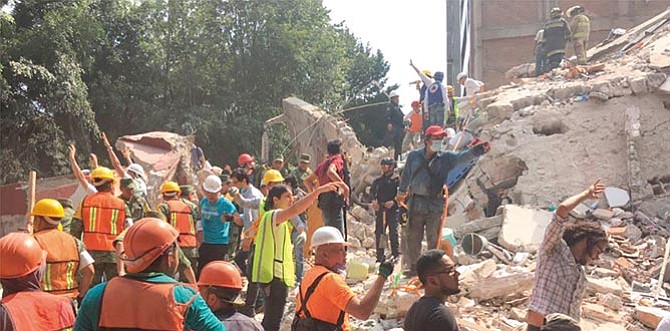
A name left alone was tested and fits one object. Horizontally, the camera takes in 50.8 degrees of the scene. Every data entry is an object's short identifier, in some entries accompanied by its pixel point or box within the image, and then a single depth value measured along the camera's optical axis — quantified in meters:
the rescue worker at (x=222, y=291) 3.41
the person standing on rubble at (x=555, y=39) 14.35
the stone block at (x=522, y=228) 8.91
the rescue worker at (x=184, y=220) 6.86
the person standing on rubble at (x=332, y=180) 7.43
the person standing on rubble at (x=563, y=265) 4.37
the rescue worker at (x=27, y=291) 3.18
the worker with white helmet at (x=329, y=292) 3.58
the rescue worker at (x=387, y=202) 8.91
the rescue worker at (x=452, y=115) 12.96
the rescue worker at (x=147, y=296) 2.74
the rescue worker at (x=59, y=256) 4.60
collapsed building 7.32
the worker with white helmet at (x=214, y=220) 7.43
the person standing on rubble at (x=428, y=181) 6.94
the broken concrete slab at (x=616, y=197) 10.39
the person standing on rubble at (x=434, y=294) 3.41
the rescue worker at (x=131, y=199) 6.69
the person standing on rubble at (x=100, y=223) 6.09
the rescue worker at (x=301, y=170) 9.30
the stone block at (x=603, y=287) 7.52
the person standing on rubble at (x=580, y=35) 14.50
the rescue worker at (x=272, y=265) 5.54
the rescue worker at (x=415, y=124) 14.07
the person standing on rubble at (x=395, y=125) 14.03
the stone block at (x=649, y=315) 6.86
